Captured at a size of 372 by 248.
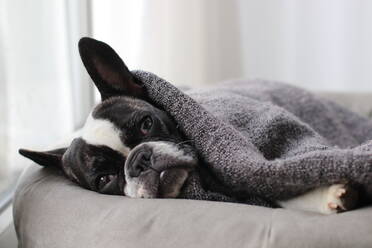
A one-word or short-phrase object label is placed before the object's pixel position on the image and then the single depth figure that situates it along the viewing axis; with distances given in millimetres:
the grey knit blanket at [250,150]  987
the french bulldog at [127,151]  1104
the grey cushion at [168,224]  872
